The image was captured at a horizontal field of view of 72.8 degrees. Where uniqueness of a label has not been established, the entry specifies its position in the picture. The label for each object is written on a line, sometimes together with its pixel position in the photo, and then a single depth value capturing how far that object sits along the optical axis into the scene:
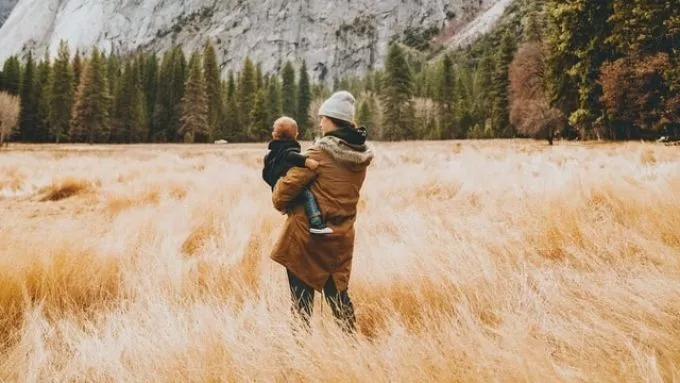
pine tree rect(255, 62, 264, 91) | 80.90
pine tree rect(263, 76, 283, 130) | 73.50
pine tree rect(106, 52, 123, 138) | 62.19
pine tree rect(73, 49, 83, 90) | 63.23
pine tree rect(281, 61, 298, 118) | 79.38
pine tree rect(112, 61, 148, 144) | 63.19
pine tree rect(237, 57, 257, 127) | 69.25
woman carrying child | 2.72
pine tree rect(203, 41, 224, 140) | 65.69
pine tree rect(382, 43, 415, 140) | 57.50
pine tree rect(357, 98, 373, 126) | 79.10
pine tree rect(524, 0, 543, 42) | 40.69
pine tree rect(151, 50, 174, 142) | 67.25
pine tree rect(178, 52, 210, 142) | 62.19
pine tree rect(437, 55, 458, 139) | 71.38
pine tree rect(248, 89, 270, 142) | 64.94
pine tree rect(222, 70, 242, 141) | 66.25
